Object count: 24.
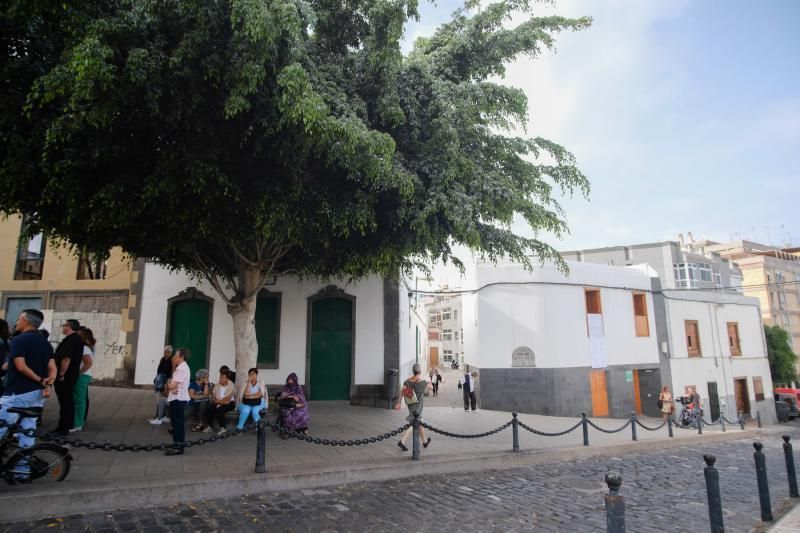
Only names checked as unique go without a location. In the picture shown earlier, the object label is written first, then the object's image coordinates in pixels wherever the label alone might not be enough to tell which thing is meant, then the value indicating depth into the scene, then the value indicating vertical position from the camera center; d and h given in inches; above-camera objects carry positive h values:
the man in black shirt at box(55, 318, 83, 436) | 286.0 -11.2
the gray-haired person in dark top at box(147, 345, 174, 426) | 361.3 -26.4
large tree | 218.5 +120.9
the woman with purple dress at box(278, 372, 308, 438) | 340.5 -43.6
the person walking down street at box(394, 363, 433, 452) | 332.5 -30.5
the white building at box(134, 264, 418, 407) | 546.6 +25.1
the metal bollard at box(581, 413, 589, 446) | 398.7 -71.1
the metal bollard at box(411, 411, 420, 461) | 297.7 -60.2
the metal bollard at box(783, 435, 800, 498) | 272.5 -74.9
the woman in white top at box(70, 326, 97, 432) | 310.7 -19.7
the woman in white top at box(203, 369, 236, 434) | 339.3 -34.0
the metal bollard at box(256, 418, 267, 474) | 248.5 -52.2
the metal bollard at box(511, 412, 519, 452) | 346.5 -63.1
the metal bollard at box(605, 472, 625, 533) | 145.0 -51.3
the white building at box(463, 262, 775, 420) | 676.7 +15.5
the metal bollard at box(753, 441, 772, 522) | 233.1 -71.1
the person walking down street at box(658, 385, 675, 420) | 683.2 -80.7
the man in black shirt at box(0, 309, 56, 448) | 207.6 -8.5
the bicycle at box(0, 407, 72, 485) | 203.5 -48.1
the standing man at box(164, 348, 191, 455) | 274.8 -28.2
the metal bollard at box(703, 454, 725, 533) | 186.2 -63.2
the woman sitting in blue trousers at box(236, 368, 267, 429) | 323.3 -32.4
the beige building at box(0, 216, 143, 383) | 576.1 +82.5
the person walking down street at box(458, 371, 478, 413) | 637.3 -59.1
